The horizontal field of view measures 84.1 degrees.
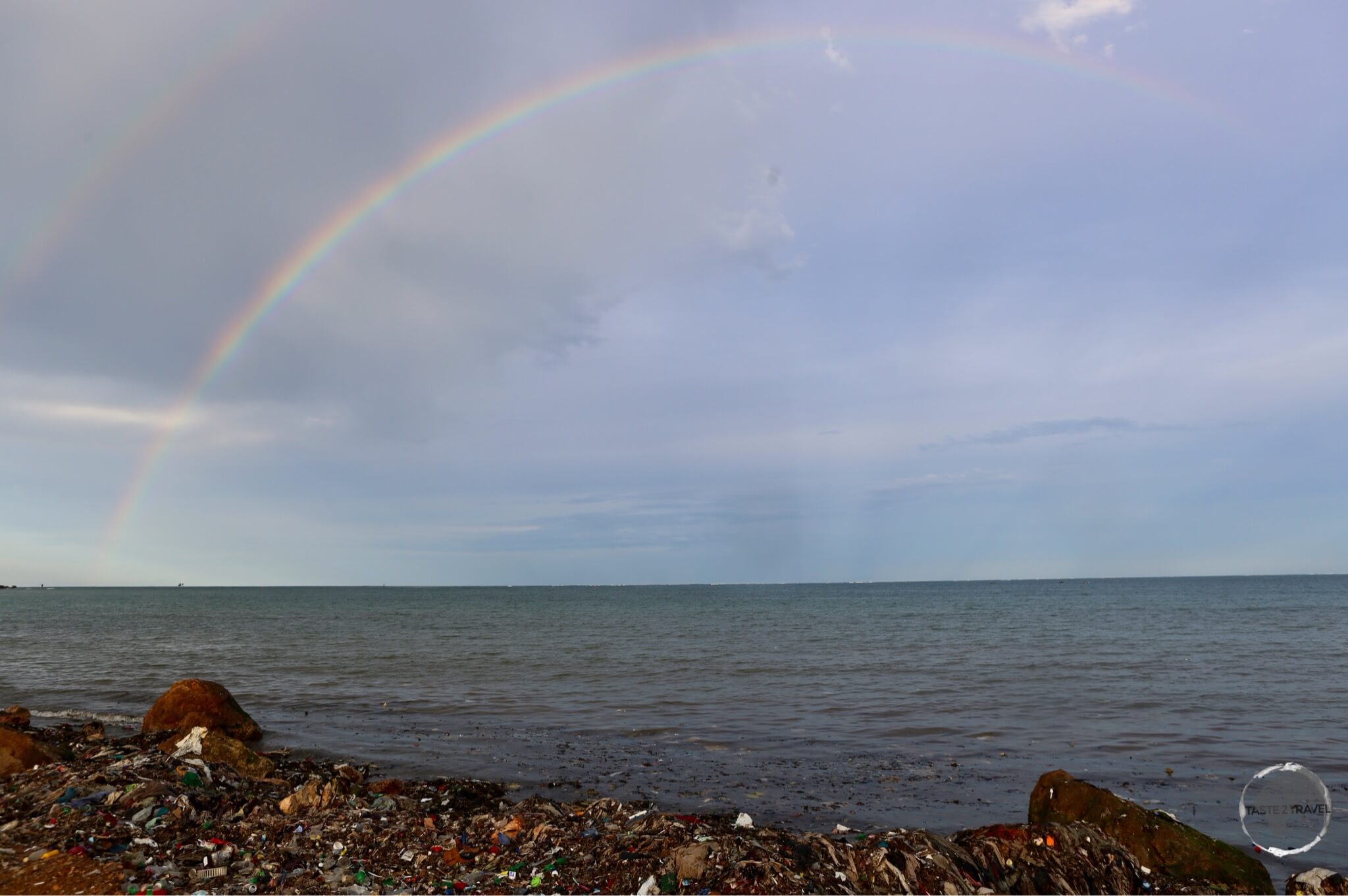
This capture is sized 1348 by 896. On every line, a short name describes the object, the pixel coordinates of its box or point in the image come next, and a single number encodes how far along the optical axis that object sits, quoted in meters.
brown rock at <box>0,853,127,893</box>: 6.47
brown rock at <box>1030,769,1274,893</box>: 7.70
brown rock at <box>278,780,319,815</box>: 9.38
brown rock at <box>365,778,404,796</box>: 11.30
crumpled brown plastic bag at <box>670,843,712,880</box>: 6.84
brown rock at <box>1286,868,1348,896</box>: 7.50
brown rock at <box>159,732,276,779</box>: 12.16
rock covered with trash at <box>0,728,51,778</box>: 10.43
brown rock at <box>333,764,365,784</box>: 12.17
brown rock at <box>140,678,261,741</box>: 15.99
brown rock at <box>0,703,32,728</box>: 15.29
